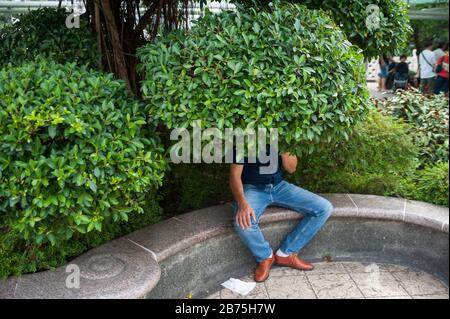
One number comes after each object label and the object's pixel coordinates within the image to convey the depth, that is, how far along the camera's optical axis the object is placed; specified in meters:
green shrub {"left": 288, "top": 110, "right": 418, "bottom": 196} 3.73
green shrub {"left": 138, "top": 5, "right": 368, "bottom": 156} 2.45
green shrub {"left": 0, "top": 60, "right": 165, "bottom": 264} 2.22
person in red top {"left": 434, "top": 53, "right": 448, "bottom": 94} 8.09
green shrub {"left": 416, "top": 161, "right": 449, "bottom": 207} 3.61
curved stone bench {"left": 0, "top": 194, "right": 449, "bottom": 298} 2.48
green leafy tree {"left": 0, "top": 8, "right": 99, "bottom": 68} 3.17
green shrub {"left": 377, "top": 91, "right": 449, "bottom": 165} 4.25
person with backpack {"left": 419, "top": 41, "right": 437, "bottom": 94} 9.35
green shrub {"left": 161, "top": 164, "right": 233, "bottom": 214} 3.73
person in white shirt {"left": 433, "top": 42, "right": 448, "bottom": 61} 8.77
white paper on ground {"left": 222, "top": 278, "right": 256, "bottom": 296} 3.21
